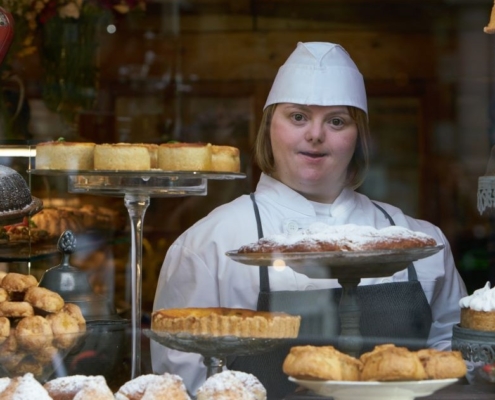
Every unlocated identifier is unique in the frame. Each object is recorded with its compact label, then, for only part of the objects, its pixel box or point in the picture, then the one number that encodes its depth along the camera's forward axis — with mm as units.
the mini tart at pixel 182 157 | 2236
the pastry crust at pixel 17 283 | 2226
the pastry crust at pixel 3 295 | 2177
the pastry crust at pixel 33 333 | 2084
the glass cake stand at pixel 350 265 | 1914
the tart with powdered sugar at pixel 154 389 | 1834
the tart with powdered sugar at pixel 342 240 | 1927
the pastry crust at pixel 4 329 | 2080
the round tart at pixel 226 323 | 1975
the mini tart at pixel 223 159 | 2321
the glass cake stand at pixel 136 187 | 2223
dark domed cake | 2416
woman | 2463
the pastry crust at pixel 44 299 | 2164
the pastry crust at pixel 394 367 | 1729
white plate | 1739
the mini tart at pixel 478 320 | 2180
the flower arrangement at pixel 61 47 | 3477
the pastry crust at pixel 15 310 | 2135
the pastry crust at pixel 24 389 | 1794
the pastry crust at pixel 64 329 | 2115
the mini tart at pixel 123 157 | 2207
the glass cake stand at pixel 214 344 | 1969
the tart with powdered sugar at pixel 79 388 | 1822
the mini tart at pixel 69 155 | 2262
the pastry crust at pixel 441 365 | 1750
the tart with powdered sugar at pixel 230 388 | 1845
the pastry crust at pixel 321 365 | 1742
